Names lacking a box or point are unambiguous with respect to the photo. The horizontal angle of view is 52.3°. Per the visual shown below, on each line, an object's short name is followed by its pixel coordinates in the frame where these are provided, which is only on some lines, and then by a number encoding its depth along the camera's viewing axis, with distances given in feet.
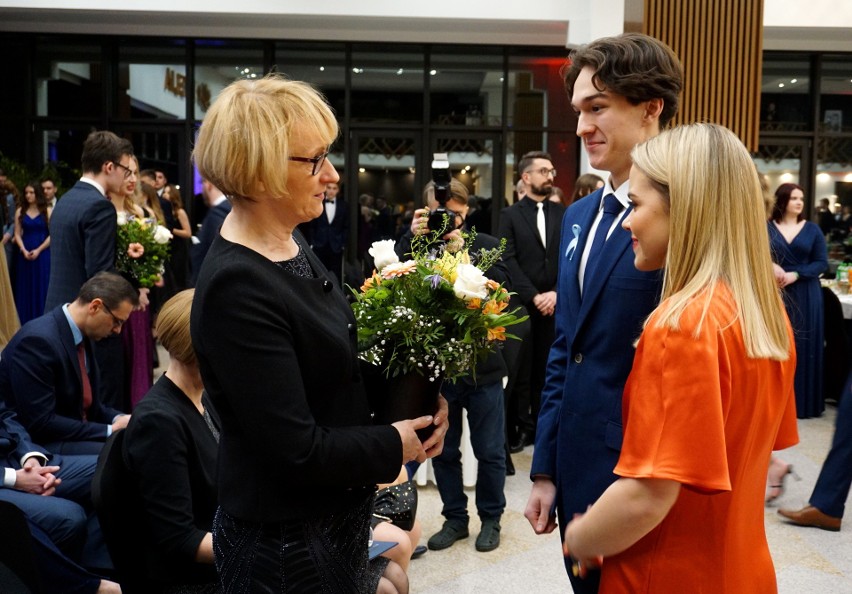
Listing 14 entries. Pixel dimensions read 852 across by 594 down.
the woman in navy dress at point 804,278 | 23.49
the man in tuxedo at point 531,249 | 19.70
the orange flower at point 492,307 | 6.20
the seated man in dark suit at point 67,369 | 12.07
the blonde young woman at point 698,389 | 4.62
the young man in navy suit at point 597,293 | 6.23
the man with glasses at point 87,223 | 16.20
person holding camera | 14.35
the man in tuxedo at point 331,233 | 30.25
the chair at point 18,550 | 8.68
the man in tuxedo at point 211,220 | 19.04
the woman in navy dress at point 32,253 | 29.66
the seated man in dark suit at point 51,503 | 10.02
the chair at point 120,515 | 7.92
